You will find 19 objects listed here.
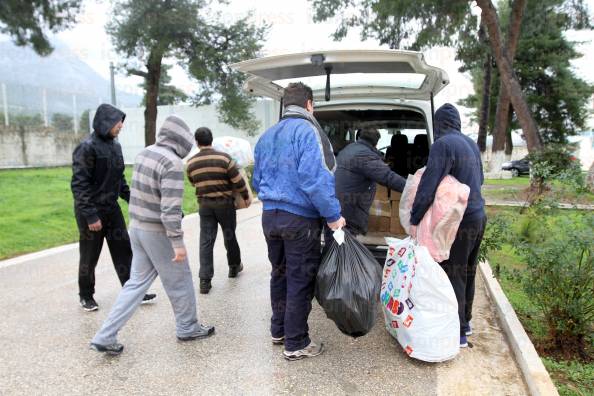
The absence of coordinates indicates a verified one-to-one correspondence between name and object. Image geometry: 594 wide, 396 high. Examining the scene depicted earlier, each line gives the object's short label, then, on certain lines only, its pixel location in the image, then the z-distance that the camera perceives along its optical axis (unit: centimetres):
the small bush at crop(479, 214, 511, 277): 379
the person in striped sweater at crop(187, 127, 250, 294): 459
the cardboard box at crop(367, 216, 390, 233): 488
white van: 338
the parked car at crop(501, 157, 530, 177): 2769
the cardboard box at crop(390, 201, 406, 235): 483
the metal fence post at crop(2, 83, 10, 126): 1978
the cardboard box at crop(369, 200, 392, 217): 486
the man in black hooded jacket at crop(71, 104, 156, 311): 381
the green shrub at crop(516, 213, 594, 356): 329
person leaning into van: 369
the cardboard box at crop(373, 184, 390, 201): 497
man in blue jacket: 299
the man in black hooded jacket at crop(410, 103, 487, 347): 314
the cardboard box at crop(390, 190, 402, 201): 482
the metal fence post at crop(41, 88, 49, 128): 2217
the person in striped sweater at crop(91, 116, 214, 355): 319
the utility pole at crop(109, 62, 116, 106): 1716
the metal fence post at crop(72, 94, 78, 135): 2373
